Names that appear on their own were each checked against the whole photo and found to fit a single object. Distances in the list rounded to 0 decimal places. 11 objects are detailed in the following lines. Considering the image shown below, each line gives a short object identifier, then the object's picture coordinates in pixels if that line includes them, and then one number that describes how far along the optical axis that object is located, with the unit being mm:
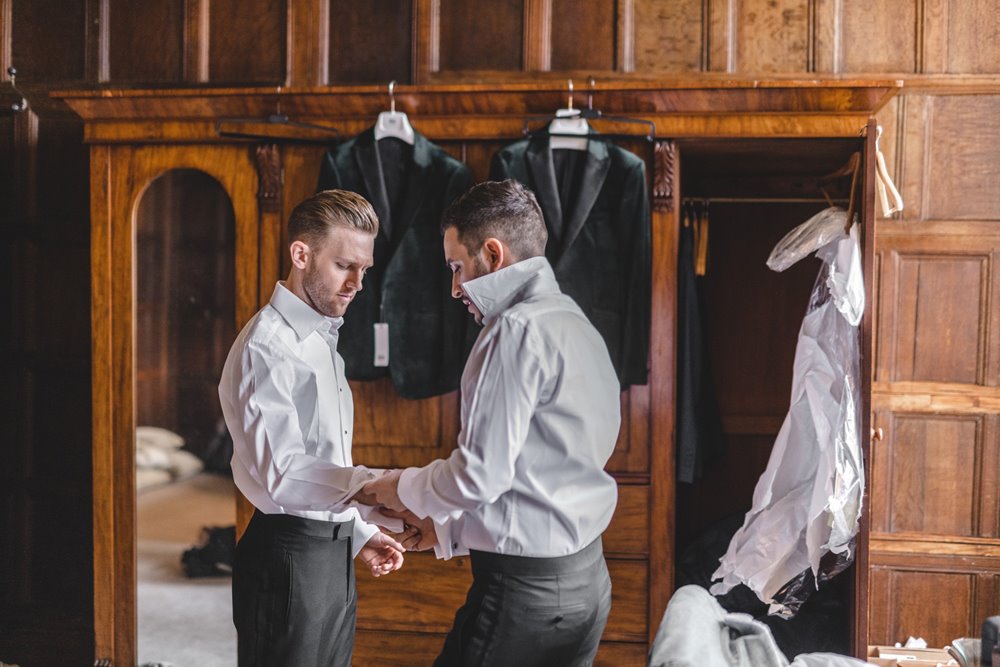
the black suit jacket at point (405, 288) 2842
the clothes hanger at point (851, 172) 2693
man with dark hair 1661
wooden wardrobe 2727
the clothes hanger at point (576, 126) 2719
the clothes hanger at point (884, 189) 2662
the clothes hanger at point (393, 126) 2801
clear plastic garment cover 2592
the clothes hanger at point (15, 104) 3629
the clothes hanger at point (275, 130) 2834
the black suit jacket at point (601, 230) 2752
